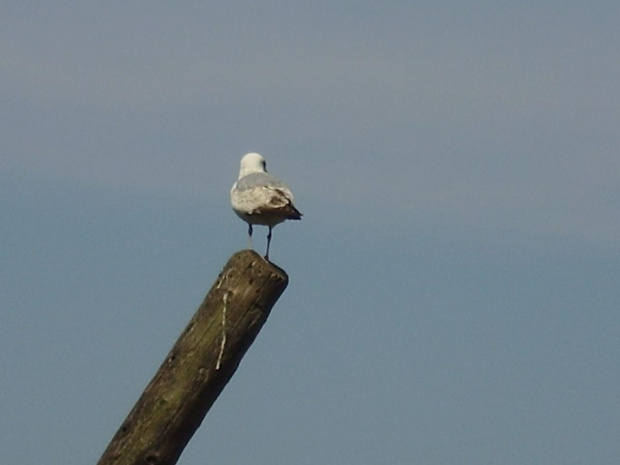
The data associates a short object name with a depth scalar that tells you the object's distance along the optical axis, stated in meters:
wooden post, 13.04
